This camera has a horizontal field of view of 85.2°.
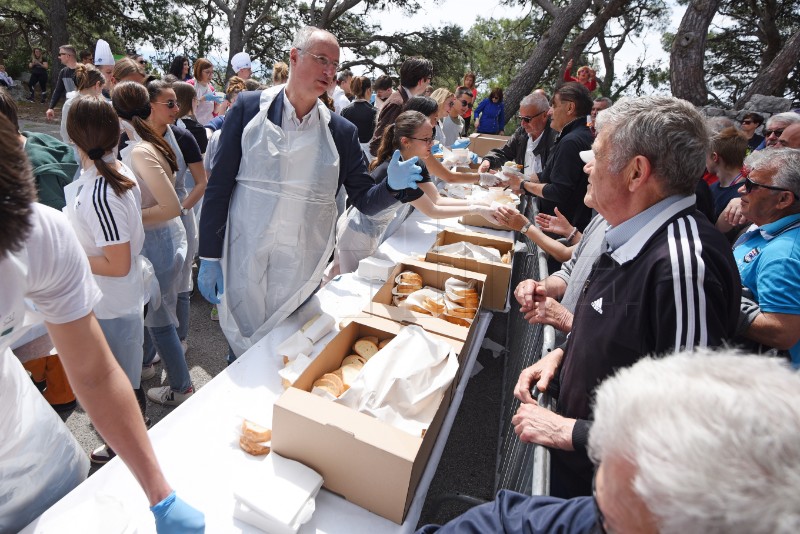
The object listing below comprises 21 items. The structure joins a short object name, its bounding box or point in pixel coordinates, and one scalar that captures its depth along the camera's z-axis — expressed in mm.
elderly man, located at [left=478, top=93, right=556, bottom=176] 4086
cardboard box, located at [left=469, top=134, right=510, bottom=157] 6730
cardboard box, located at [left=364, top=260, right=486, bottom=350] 1688
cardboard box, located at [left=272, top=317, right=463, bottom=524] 1079
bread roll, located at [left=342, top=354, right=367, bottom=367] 1577
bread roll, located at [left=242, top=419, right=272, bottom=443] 1273
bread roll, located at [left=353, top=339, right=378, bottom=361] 1608
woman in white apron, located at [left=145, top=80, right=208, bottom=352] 2768
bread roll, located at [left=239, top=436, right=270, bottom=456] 1272
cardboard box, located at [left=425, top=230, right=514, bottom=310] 2303
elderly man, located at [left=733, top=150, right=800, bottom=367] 1515
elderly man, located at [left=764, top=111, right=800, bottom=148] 3462
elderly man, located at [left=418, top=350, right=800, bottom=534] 465
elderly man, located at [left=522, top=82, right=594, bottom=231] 3066
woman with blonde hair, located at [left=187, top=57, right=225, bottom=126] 5548
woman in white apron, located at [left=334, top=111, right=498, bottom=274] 2885
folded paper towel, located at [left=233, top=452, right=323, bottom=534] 1058
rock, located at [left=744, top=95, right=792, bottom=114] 6910
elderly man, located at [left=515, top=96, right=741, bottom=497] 1065
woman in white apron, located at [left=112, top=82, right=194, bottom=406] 2234
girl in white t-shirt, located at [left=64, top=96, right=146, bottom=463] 1707
